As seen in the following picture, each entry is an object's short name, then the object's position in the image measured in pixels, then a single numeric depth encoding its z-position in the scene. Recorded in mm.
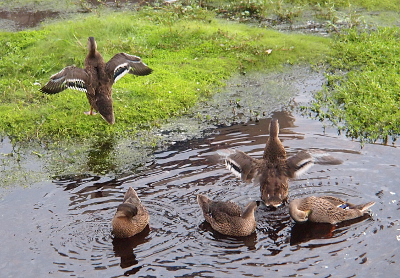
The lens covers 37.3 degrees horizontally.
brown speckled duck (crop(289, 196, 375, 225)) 7922
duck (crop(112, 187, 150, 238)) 7676
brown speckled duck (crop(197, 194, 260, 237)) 7660
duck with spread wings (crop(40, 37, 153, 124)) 10711
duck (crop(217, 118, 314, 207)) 8445
